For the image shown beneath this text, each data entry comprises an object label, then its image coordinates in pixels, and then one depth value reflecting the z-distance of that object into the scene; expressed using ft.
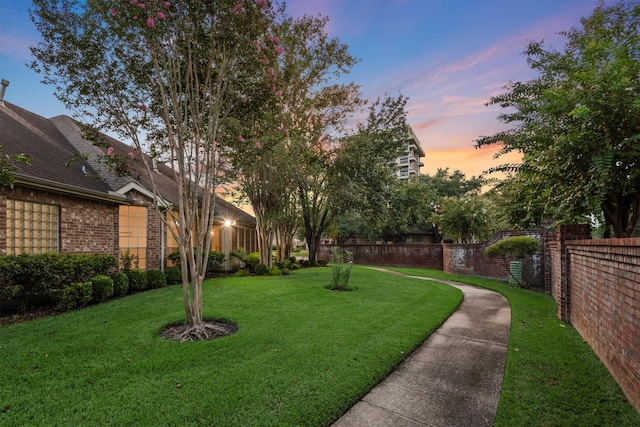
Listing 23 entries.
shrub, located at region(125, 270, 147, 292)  28.19
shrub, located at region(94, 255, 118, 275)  25.12
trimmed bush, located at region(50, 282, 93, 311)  20.72
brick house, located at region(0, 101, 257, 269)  22.81
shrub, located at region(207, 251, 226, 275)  40.73
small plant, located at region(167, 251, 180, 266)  36.50
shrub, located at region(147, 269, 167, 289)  30.17
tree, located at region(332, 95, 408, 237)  49.08
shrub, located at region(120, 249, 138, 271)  32.05
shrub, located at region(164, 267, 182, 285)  32.63
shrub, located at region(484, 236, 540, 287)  34.19
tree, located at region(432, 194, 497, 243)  60.34
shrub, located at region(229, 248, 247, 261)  48.32
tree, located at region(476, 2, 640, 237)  14.29
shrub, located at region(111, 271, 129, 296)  25.77
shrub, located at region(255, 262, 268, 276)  41.73
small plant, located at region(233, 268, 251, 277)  40.67
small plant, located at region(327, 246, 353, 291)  30.04
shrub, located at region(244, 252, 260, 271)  45.34
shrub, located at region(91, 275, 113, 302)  23.34
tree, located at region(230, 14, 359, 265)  39.88
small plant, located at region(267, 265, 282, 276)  41.32
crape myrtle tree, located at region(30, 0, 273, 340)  16.05
